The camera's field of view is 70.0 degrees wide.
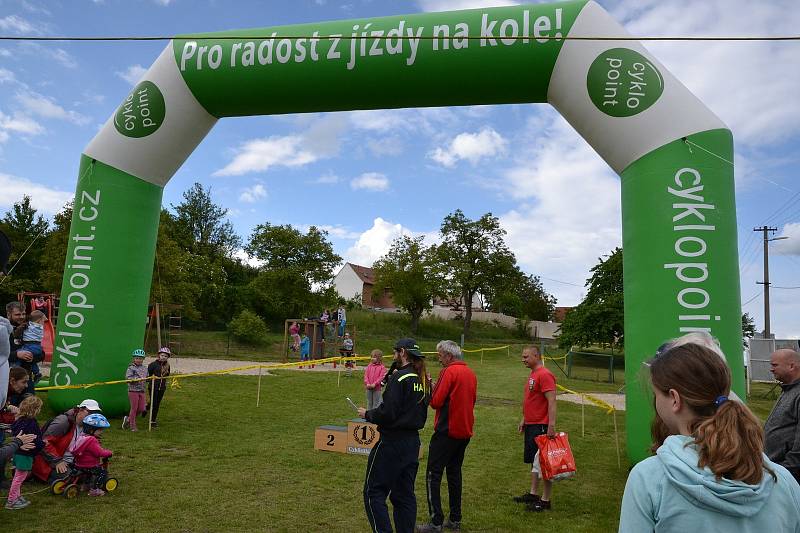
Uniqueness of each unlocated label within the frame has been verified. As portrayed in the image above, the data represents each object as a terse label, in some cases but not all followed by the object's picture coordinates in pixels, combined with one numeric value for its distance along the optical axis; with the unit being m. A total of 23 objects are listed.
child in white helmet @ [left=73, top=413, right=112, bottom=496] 5.77
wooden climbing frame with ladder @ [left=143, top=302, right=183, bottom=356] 23.58
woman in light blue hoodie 1.41
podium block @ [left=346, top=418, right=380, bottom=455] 7.86
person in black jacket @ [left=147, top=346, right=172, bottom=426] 9.09
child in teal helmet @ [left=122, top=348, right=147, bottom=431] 8.72
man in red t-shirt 5.85
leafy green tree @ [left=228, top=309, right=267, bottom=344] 28.20
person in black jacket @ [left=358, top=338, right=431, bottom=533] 4.20
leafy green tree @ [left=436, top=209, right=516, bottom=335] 44.34
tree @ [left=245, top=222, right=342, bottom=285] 37.94
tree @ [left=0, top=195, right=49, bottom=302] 27.58
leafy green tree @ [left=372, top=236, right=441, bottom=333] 43.31
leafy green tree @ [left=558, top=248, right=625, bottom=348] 27.41
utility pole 32.03
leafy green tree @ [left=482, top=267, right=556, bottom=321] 45.41
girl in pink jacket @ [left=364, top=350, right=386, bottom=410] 10.14
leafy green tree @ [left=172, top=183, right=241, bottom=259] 54.00
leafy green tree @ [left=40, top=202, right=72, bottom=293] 23.72
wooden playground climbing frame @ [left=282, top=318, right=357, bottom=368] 24.48
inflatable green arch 6.59
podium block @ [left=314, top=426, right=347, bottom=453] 8.00
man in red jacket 5.17
